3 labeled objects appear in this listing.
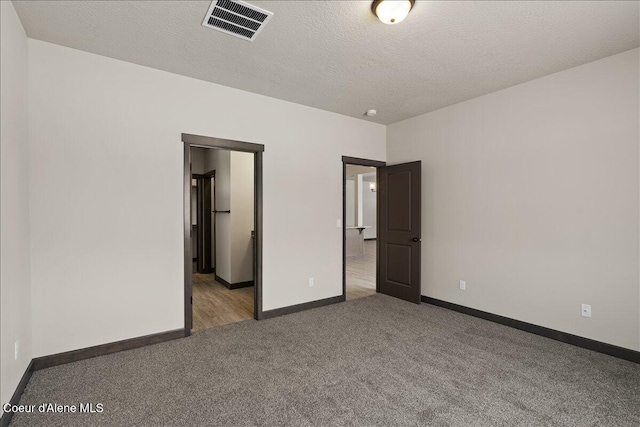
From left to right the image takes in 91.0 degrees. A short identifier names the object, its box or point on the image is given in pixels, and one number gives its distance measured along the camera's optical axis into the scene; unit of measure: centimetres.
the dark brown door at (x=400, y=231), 460
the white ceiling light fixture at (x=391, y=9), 207
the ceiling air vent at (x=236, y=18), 219
